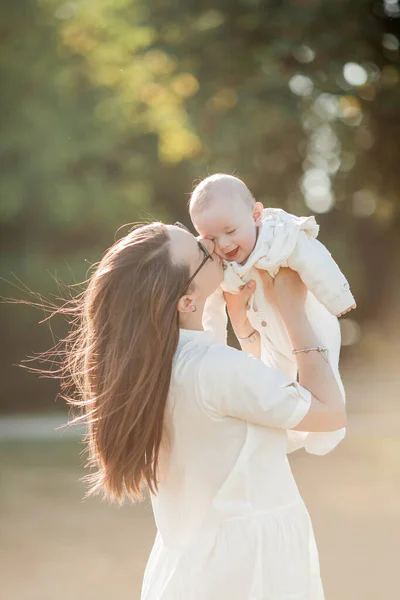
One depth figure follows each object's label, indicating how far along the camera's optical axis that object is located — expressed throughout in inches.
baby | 210.7
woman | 172.9
